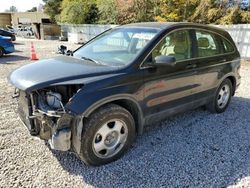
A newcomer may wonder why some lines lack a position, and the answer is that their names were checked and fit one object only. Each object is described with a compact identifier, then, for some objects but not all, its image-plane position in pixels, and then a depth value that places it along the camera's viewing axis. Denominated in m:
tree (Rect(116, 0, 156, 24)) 16.78
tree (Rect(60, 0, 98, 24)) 20.62
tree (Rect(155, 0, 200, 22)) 15.25
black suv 2.16
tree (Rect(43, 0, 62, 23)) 28.95
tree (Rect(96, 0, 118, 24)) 18.20
